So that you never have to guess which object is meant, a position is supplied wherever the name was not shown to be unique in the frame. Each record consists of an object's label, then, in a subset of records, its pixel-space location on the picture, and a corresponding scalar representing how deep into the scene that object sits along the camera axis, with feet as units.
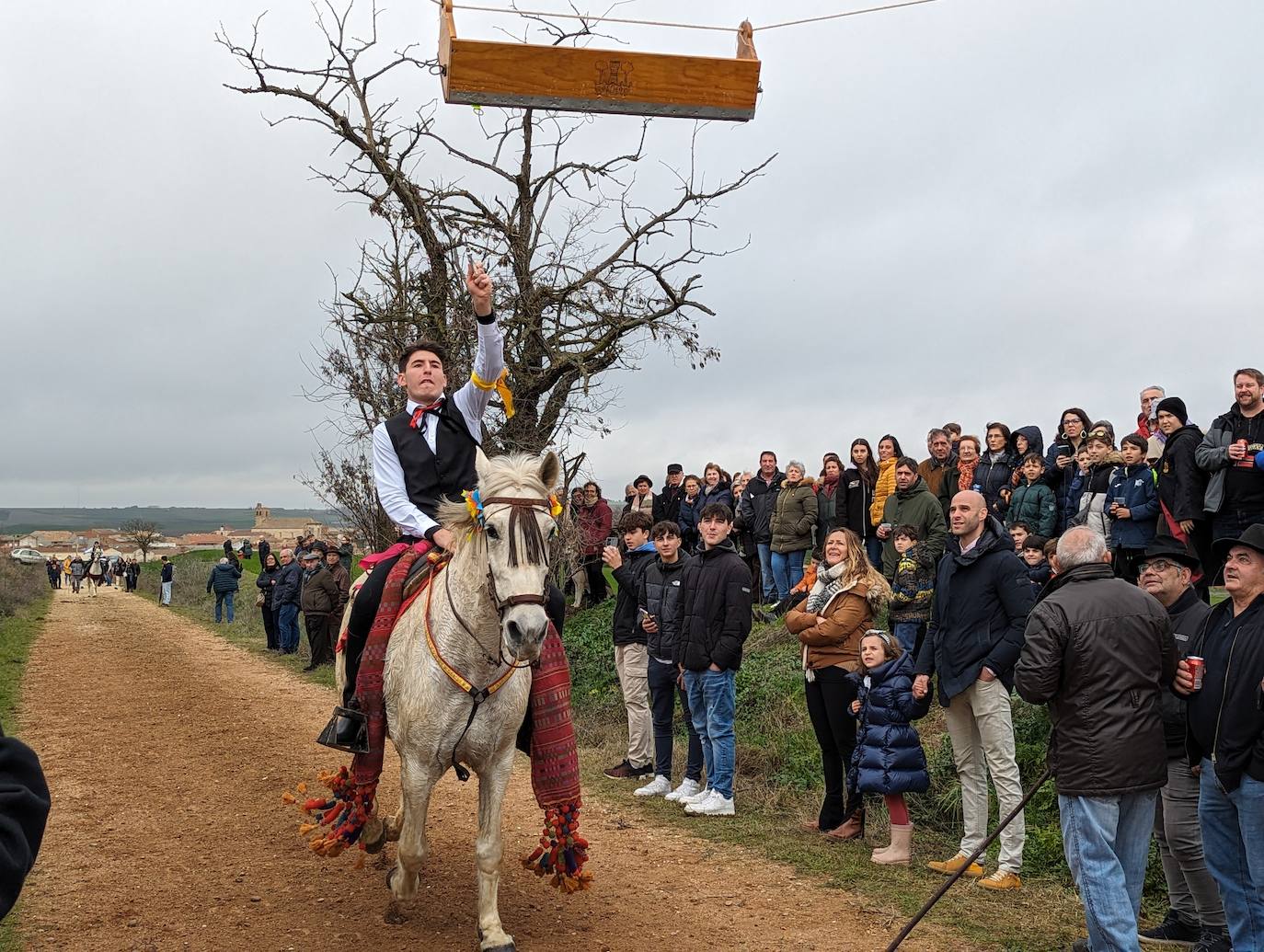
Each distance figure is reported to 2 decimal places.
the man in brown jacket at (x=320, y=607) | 60.13
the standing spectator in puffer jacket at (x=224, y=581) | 99.19
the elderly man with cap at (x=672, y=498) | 56.24
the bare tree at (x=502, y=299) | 54.24
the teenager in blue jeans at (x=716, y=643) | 28.99
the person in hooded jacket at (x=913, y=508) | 37.17
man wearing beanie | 29.86
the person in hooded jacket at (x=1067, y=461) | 36.37
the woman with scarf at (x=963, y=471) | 41.88
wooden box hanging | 23.79
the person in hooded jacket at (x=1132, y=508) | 32.35
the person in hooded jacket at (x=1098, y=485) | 34.20
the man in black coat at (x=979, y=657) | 23.09
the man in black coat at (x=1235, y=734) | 16.20
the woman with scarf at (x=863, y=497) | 44.65
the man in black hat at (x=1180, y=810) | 18.97
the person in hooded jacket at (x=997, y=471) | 39.55
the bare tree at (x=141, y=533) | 271.69
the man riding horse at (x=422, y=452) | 20.62
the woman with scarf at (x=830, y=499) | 45.60
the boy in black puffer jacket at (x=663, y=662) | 31.76
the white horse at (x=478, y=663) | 16.83
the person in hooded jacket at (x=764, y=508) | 50.96
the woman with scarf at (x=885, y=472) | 42.55
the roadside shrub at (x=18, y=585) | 108.47
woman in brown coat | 27.09
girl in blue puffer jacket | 24.32
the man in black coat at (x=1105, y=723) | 16.88
